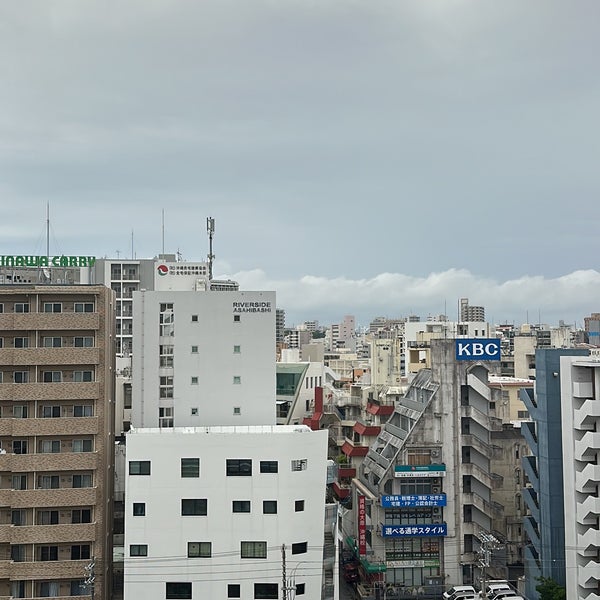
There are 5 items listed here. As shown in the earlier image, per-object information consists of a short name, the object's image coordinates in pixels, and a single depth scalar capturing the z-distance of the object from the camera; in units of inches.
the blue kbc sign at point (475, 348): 2448.3
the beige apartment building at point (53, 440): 1998.0
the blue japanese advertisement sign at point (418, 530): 2364.7
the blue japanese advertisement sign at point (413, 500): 2345.0
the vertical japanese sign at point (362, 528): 2423.7
